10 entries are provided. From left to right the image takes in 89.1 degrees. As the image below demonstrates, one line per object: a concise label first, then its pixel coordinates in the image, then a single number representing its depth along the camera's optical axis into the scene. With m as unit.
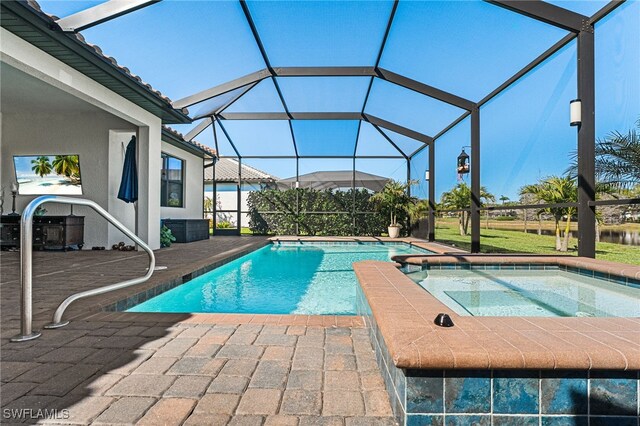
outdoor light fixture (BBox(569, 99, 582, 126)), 4.75
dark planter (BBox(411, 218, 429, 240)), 11.25
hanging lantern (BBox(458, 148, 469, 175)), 7.95
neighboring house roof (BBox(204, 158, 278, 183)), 14.66
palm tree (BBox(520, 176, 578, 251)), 7.49
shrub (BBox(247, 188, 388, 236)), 13.28
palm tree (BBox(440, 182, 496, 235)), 10.59
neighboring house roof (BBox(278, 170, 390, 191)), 13.99
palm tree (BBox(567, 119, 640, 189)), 5.30
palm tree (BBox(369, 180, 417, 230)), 12.36
